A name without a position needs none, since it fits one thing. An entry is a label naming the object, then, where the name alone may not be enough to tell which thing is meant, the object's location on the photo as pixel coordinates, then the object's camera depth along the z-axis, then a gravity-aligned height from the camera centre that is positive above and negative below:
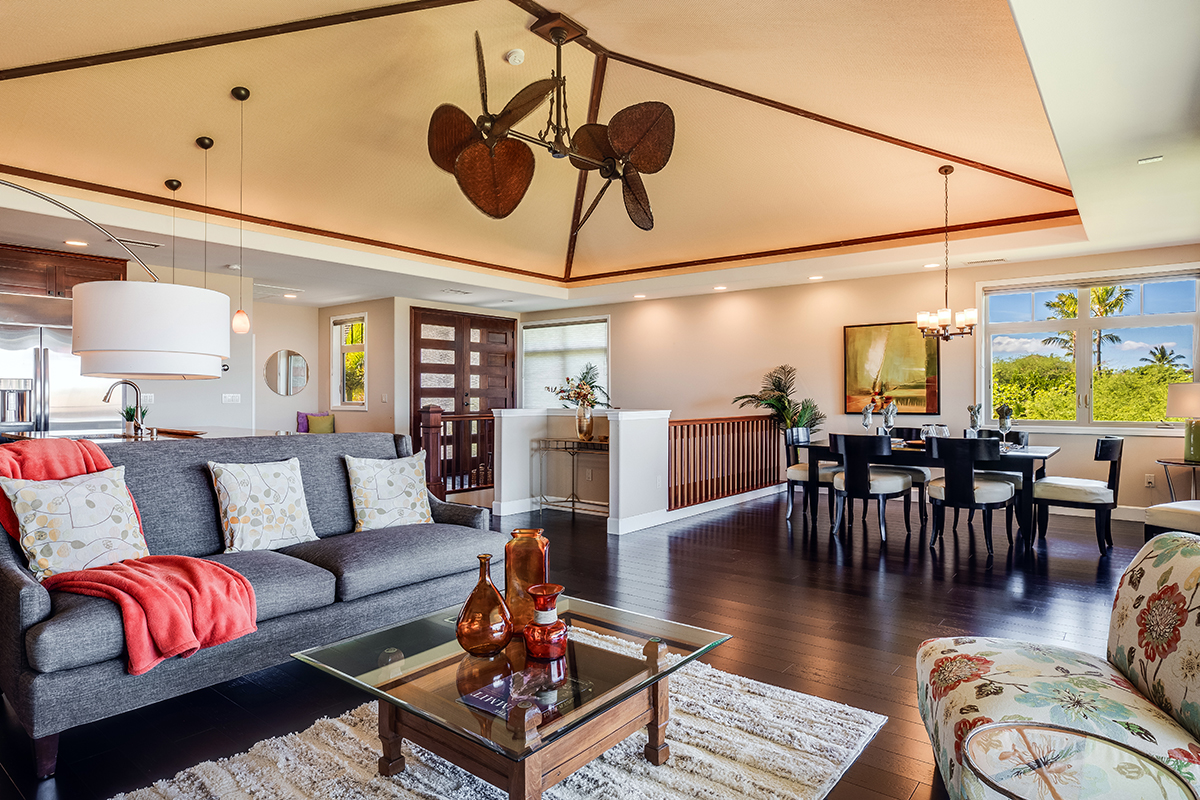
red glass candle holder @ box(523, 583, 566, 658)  2.06 -0.70
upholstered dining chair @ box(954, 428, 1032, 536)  5.50 -0.64
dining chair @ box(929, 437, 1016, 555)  4.96 -0.64
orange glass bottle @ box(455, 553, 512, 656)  2.10 -0.69
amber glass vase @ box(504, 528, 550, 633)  2.28 -0.57
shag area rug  2.03 -1.17
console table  6.78 -0.62
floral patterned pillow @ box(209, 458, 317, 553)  3.14 -0.51
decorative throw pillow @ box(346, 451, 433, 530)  3.66 -0.52
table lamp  5.46 -0.09
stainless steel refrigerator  6.06 +0.13
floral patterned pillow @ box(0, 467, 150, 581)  2.52 -0.47
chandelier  5.76 +0.66
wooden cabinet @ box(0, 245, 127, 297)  6.13 +1.22
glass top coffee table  1.73 -0.83
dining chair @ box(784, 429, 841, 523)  6.34 -0.70
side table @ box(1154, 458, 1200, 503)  5.51 -0.57
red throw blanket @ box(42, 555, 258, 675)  2.31 -0.72
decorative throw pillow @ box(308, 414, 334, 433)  10.22 -0.37
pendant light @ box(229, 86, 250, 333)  4.88 +1.96
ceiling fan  3.56 +1.40
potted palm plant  7.97 -0.05
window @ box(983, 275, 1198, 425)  6.25 +0.49
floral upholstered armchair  1.57 -0.74
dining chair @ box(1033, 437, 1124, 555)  4.89 -0.69
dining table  4.97 -0.50
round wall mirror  10.72 +0.43
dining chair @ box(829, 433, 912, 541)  5.49 -0.64
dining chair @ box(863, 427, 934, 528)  6.18 -0.68
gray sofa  2.18 -0.75
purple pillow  10.63 -0.33
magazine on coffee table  1.83 -0.83
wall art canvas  7.34 +0.33
